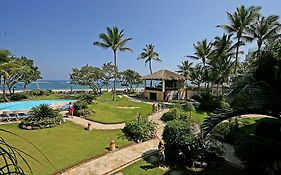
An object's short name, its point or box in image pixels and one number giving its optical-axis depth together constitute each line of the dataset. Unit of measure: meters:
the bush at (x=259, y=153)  5.25
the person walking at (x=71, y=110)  11.87
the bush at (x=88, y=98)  15.10
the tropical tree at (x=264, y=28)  17.01
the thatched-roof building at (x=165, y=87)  20.72
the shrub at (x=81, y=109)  12.31
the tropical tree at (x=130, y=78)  29.12
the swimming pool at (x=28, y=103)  15.81
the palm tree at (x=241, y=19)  17.71
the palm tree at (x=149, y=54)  28.25
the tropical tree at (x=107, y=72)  24.44
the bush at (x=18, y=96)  19.60
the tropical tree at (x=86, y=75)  23.50
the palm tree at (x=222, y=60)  18.89
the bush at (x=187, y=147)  6.97
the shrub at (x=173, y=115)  12.01
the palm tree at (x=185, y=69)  24.28
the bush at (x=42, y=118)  9.88
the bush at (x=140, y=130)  9.20
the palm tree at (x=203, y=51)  21.73
